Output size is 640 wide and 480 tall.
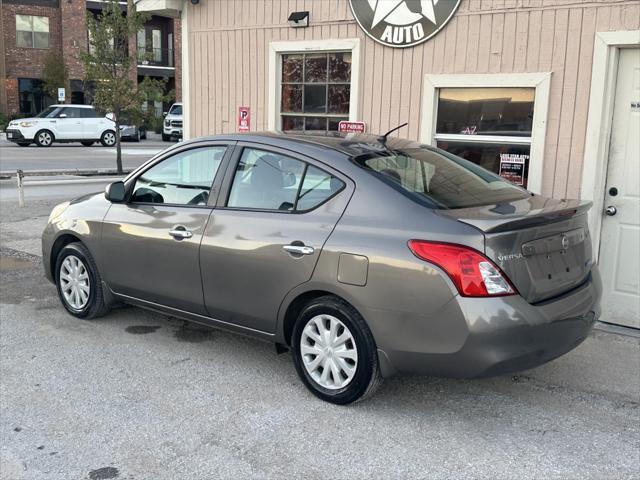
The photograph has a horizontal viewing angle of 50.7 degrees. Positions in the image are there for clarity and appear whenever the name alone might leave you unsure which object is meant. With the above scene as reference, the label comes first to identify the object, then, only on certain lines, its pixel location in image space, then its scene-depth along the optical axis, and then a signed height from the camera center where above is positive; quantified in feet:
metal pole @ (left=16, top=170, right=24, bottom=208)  38.86 -4.63
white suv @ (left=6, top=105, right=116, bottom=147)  85.97 -2.36
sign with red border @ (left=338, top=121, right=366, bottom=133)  22.59 -0.34
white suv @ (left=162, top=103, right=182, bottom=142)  107.65 -1.82
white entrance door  17.95 -2.25
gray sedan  11.41 -2.62
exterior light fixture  23.48 +3.30
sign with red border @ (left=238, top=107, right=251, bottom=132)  25.90 -0.18
